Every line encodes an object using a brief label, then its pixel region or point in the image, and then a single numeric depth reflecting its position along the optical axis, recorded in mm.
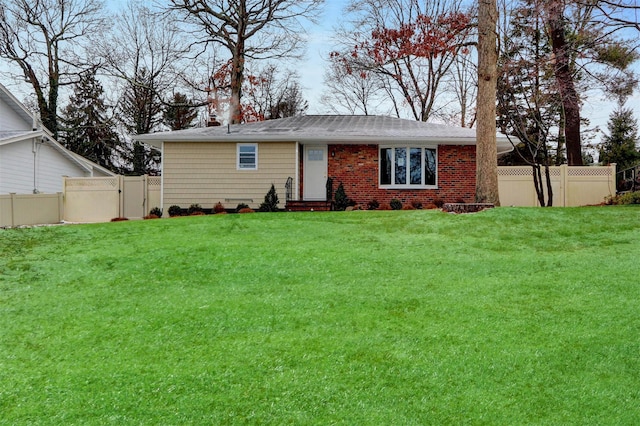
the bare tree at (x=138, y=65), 28781
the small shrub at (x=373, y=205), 16828
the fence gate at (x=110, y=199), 18344
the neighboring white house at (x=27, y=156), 18891
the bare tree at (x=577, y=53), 13234
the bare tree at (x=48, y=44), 27359
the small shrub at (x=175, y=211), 16953
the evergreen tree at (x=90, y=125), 32375
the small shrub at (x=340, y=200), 16625
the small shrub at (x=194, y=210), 16664
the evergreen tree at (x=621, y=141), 30203
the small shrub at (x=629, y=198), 13082
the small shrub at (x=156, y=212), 17344
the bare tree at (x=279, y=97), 31667
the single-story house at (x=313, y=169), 17031
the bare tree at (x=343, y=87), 29641
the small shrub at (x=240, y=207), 16588
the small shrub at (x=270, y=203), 16047
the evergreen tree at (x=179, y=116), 32906
